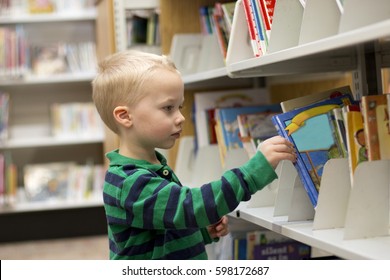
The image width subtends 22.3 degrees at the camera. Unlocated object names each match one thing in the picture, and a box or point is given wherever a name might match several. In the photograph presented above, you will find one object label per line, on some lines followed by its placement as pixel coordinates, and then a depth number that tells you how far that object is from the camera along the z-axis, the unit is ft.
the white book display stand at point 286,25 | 5.56
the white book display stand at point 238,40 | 6.13
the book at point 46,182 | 13.53
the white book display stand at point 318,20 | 5.14
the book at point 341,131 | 5.25
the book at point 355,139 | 4.93
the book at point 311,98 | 5.43
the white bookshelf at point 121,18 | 7.65
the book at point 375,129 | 4.87
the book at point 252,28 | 5.87
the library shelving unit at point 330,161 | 4.64
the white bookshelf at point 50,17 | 13.29
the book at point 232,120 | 6.75
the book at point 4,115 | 12.92
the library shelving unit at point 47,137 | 13.36
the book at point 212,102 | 7.37
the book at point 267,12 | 5.83
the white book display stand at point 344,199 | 4.73
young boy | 5.11
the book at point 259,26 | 5.85
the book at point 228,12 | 6.85
